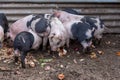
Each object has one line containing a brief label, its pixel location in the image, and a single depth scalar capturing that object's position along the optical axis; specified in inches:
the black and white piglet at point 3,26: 258.9
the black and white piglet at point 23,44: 231.6
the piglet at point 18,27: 260.8
